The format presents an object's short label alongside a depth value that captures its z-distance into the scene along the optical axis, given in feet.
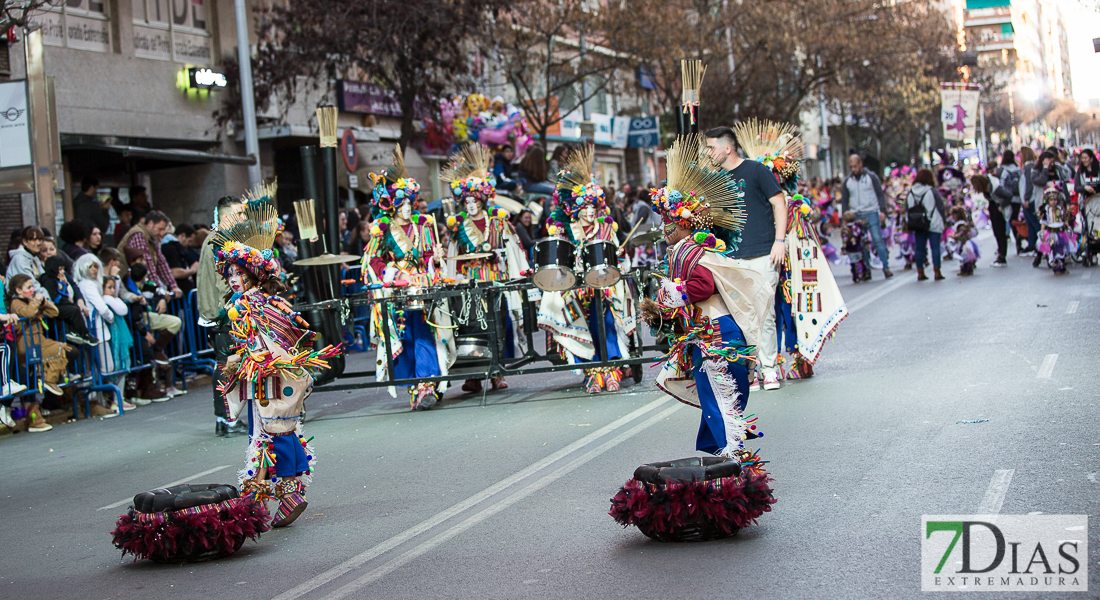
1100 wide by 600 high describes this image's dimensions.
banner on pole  112.27
